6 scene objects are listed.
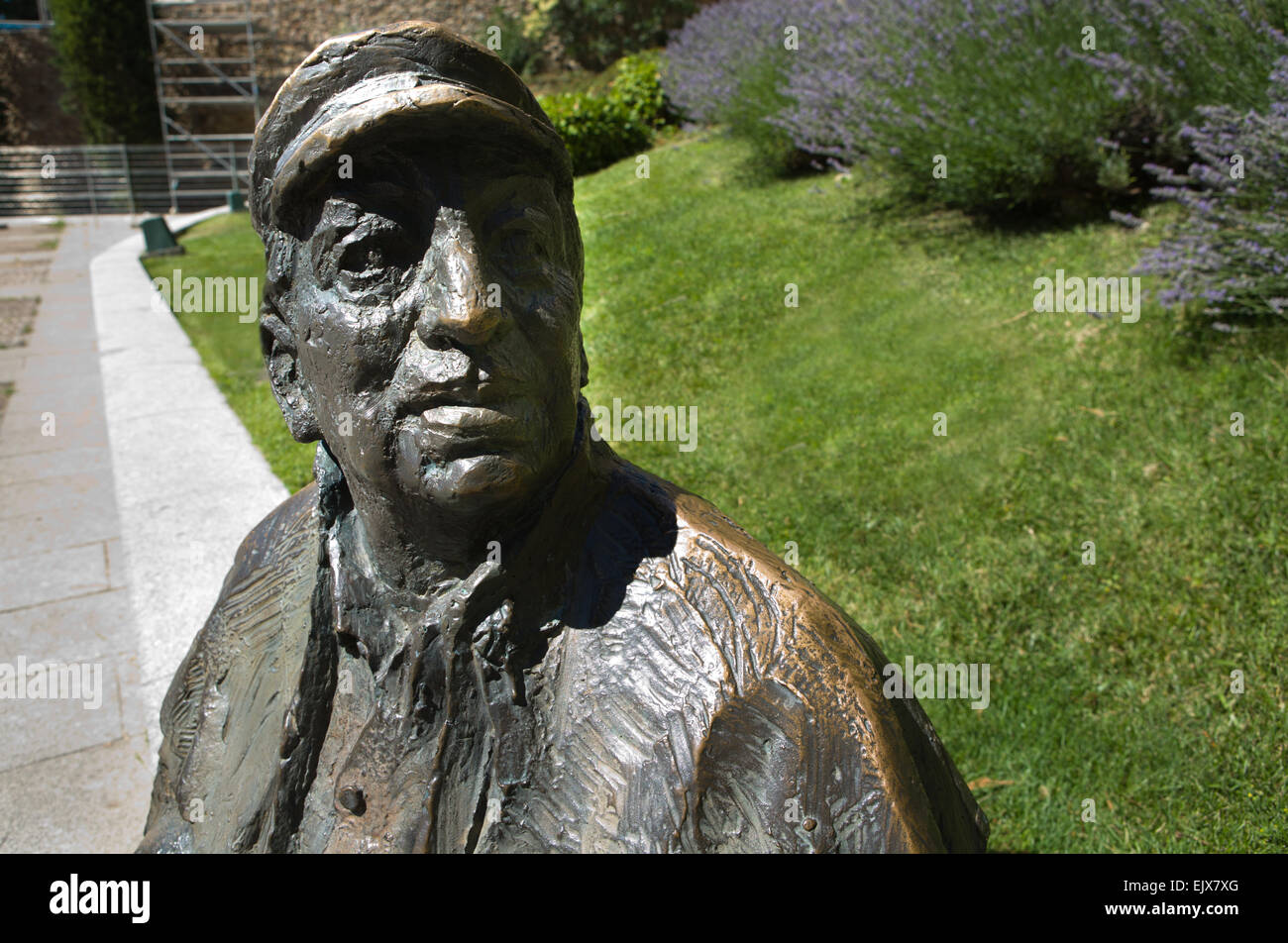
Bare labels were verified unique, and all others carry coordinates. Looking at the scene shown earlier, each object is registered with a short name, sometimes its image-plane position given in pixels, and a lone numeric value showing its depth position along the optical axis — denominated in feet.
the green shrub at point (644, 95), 40.70
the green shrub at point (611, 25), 58.13
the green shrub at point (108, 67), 75.61
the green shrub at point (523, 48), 65.10
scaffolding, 76.07
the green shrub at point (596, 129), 38.19
